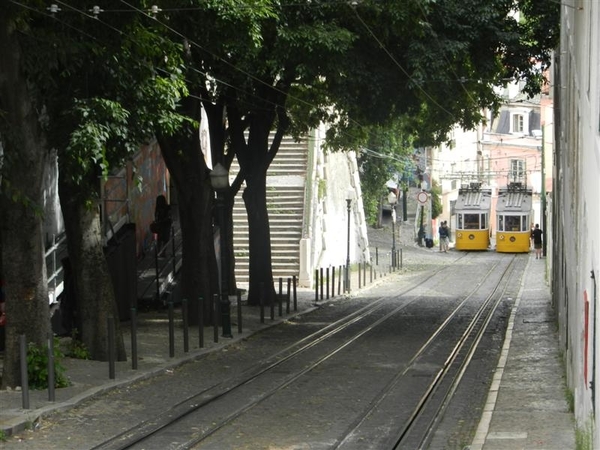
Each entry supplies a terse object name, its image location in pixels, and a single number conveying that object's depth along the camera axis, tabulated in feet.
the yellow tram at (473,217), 206.39
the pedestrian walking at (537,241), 180.24
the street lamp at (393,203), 153.58
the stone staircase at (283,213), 127.24
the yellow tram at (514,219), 201.67
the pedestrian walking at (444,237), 204.54
